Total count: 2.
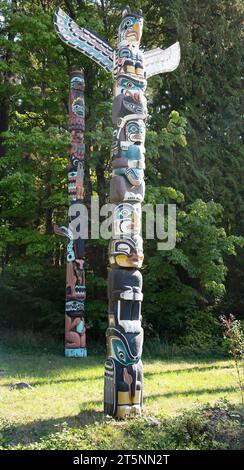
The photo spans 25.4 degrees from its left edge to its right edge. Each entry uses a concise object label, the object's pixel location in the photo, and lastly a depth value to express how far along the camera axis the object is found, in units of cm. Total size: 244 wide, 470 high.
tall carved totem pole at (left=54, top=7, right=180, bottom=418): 630
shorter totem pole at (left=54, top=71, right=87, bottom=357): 1178
